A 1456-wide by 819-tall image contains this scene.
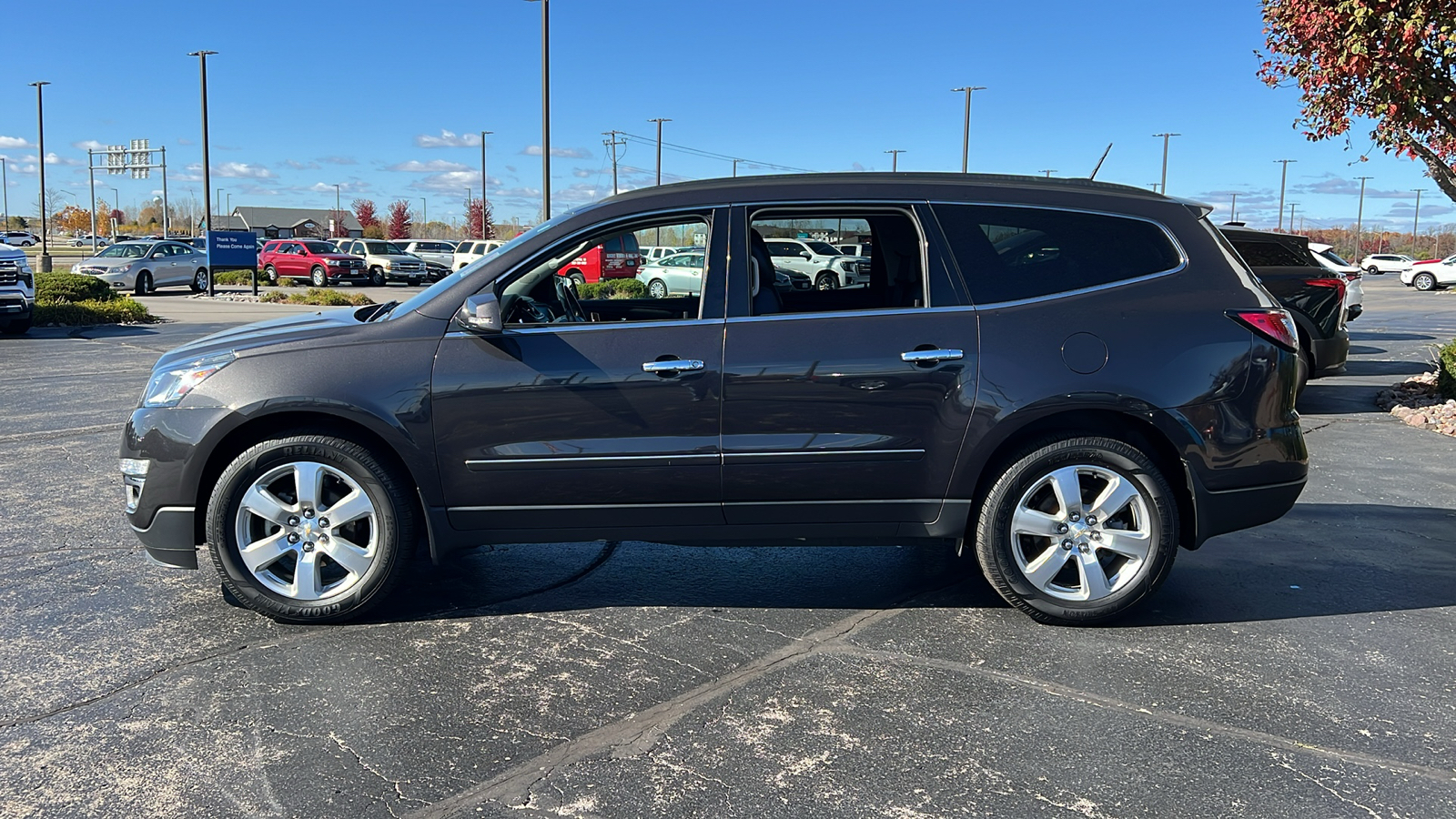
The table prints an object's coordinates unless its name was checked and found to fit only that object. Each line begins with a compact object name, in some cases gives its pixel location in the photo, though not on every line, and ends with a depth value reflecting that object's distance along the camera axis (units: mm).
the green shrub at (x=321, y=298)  25906
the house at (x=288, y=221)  116062
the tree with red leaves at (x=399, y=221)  101812
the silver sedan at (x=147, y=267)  29438
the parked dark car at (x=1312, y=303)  10453
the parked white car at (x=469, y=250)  39006
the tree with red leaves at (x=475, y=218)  96812
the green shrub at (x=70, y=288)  20750
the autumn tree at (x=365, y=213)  108875
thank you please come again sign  28625
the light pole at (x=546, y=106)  24641
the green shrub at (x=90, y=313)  19078
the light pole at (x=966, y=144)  45688
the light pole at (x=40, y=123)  45438
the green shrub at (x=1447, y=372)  10461
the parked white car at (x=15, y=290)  16484
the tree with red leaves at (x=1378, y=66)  9039
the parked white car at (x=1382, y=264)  65000
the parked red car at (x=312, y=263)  36344
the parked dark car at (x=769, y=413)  4332
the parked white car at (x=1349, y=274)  16047
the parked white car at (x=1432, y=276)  43500
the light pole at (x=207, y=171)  31703
